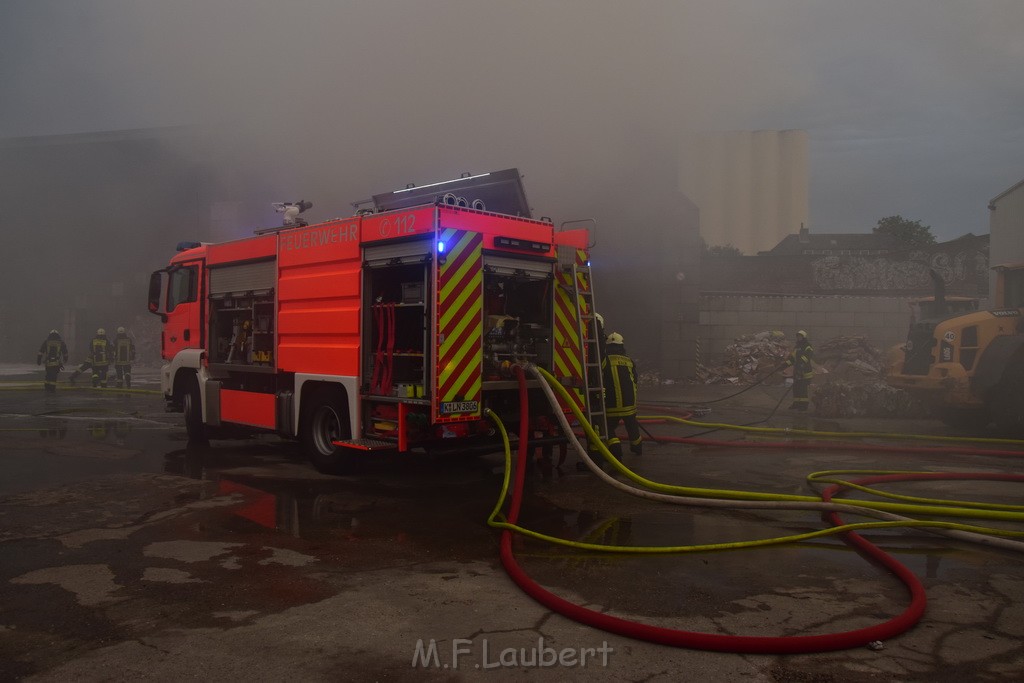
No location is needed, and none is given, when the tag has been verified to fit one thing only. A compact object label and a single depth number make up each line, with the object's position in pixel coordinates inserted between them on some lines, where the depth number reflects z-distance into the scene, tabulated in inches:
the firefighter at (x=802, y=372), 462.6
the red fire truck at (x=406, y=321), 232.1
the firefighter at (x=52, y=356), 597.0
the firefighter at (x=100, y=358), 639.8
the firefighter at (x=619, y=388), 280.7
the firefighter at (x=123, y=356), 647.8
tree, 1585.6
